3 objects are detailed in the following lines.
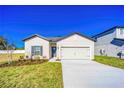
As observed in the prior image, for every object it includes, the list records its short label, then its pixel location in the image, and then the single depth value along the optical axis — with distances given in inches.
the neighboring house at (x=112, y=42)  494.4
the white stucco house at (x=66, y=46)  425.5
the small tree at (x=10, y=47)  399.9
